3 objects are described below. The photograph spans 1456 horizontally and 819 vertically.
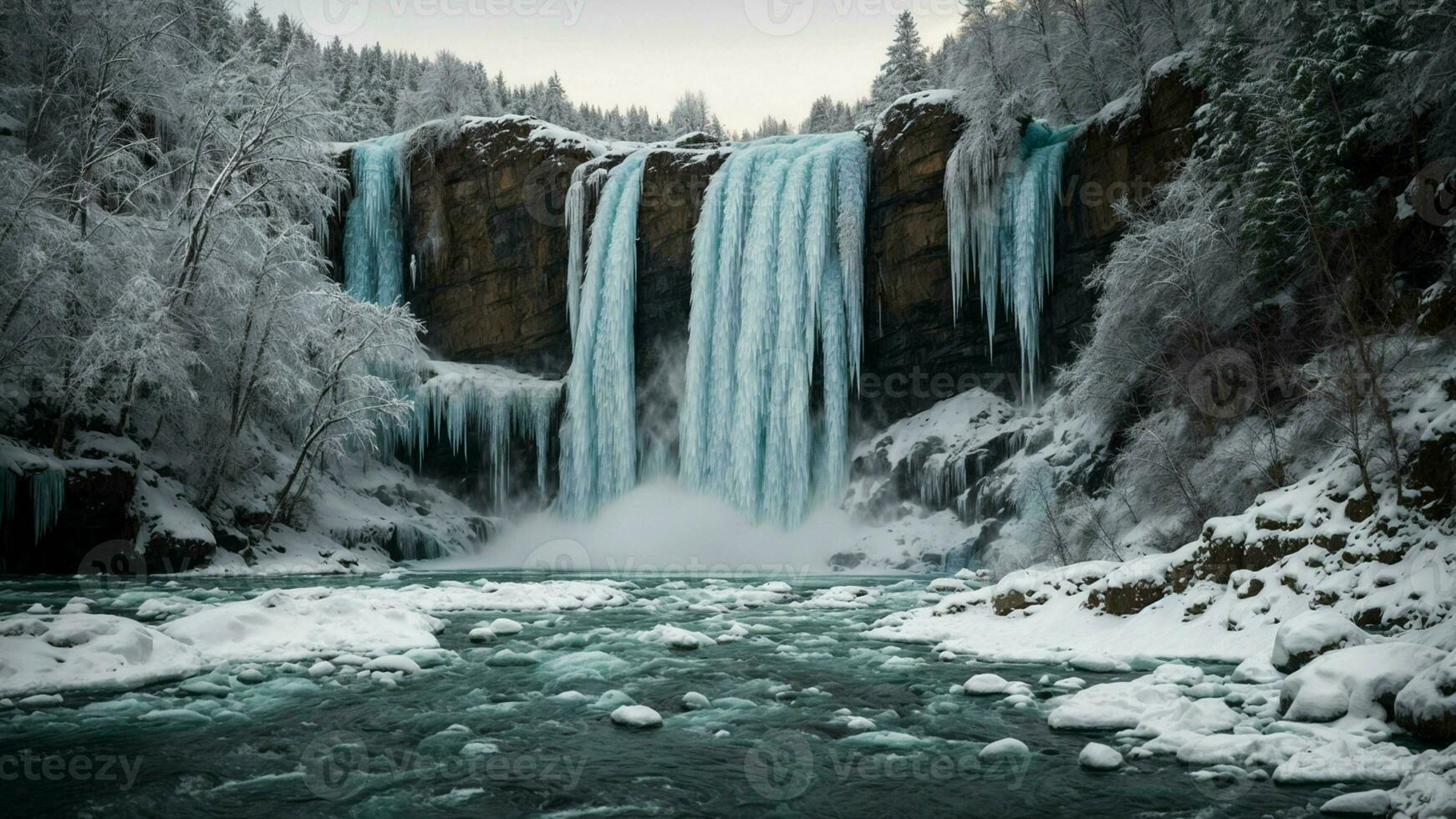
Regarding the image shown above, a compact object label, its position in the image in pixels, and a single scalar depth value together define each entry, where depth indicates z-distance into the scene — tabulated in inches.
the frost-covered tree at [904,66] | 1923.0
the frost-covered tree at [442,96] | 2230.6
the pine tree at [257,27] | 2391.4
